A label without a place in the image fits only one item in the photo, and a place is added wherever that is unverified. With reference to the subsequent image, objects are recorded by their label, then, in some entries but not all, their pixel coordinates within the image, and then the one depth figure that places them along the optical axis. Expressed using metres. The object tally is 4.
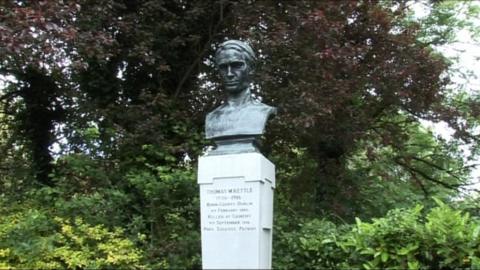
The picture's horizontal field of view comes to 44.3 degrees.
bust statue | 6.30
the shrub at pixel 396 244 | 6.18
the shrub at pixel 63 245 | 6.86
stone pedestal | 5.97
